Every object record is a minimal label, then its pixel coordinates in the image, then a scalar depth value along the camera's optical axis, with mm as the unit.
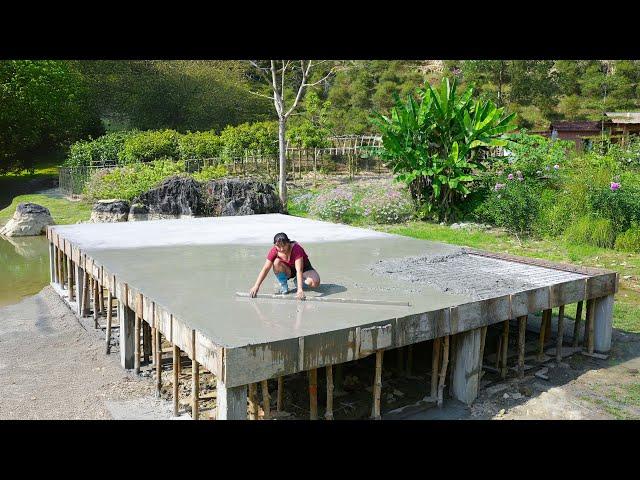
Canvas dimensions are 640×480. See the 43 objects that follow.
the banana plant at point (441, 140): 16766
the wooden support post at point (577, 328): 8138
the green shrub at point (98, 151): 25734
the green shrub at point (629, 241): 13211
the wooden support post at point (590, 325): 8016
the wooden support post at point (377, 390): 5910
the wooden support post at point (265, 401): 5764
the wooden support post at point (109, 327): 7851
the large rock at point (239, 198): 17672
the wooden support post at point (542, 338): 7793
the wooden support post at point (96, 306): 9289
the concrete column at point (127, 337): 7641
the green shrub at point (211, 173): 22295
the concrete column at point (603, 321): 8031
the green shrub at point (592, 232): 13555
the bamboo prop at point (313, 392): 5777
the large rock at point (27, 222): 18469
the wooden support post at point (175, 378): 6078
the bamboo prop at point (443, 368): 6434
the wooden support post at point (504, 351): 7238
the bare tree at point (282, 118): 21188
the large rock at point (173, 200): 17953
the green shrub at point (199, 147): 26047
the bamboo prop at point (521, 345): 7223
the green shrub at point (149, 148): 25359
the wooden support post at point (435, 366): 6461
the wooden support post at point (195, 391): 5729
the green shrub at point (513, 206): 15070
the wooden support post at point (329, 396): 5812
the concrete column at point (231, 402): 5008
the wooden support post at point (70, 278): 10711
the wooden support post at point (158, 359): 6566
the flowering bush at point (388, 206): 17641
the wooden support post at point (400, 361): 7508
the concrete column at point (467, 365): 6590
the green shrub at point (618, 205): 13562
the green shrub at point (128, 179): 20719
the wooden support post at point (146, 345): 8011
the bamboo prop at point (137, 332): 6673
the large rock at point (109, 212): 17859
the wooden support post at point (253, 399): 5742
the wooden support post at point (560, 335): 7656
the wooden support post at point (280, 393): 6363
